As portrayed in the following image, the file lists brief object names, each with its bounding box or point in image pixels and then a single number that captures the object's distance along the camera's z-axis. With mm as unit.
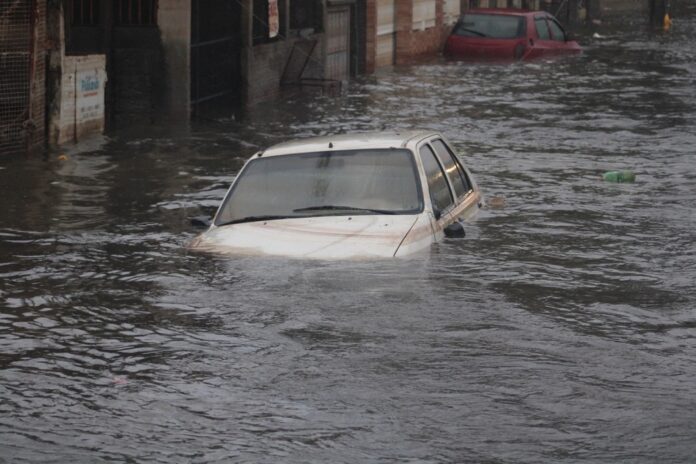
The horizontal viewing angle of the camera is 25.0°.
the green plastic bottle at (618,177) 17969
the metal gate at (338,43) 31172
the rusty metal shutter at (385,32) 36469
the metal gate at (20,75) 19047
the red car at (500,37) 37188
